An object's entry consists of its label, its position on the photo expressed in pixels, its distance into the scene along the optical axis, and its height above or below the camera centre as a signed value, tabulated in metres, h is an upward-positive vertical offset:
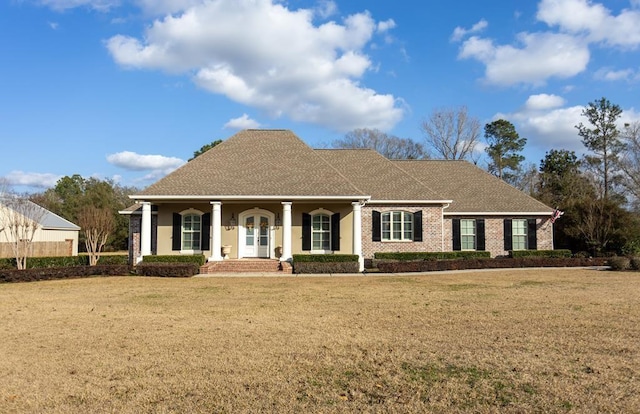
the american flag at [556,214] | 24.62 +1.13
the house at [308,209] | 21.20 +1.37
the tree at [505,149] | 51.03 +9.67
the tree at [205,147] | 49.44 +9.82
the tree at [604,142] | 44.34 +9.11
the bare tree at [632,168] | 41.47 +6.16
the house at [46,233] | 29.77 +0.53
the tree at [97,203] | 52.81 +4.28
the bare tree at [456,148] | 47.34 +9.06
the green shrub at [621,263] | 20.08 -1.24
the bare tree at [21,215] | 20.45 +1.39
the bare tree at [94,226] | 23.01 +0.65
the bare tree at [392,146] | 51.12 +10.11
